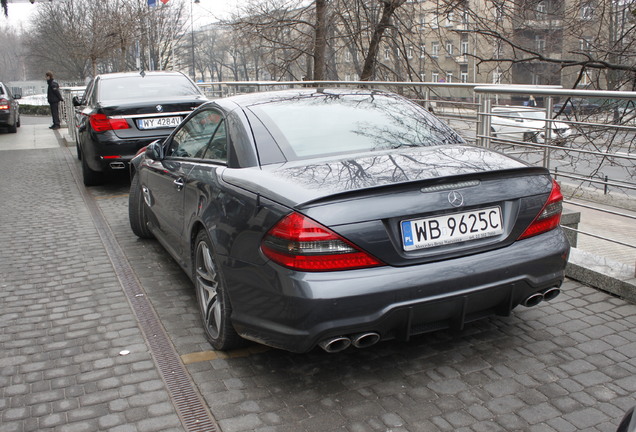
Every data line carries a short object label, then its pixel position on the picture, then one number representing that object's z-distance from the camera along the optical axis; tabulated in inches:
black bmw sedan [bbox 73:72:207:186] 361.1
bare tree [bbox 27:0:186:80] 1224.2
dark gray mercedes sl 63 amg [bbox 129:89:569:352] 121.8
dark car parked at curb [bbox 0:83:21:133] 828.6
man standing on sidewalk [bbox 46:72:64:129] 861.8
